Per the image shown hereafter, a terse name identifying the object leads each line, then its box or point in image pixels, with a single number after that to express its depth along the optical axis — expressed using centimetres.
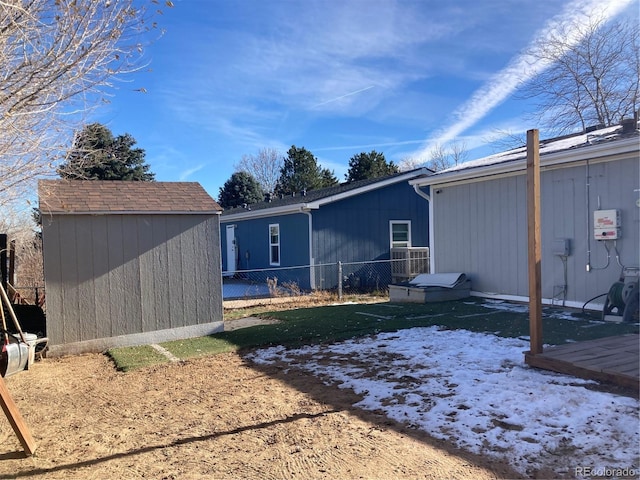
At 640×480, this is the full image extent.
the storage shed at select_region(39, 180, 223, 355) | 658
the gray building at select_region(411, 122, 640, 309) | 729
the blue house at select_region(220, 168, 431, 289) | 1391
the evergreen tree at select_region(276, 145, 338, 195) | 3391
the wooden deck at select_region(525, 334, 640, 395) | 397
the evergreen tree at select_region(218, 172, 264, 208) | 3350
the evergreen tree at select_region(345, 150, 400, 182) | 3161
